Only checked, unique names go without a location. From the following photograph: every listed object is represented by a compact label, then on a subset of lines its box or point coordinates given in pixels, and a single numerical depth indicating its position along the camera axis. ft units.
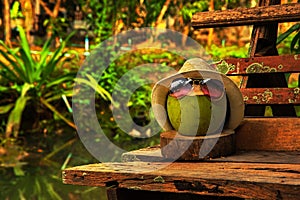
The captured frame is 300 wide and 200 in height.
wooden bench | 7.59
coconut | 8.69
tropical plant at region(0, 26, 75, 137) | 27.99
